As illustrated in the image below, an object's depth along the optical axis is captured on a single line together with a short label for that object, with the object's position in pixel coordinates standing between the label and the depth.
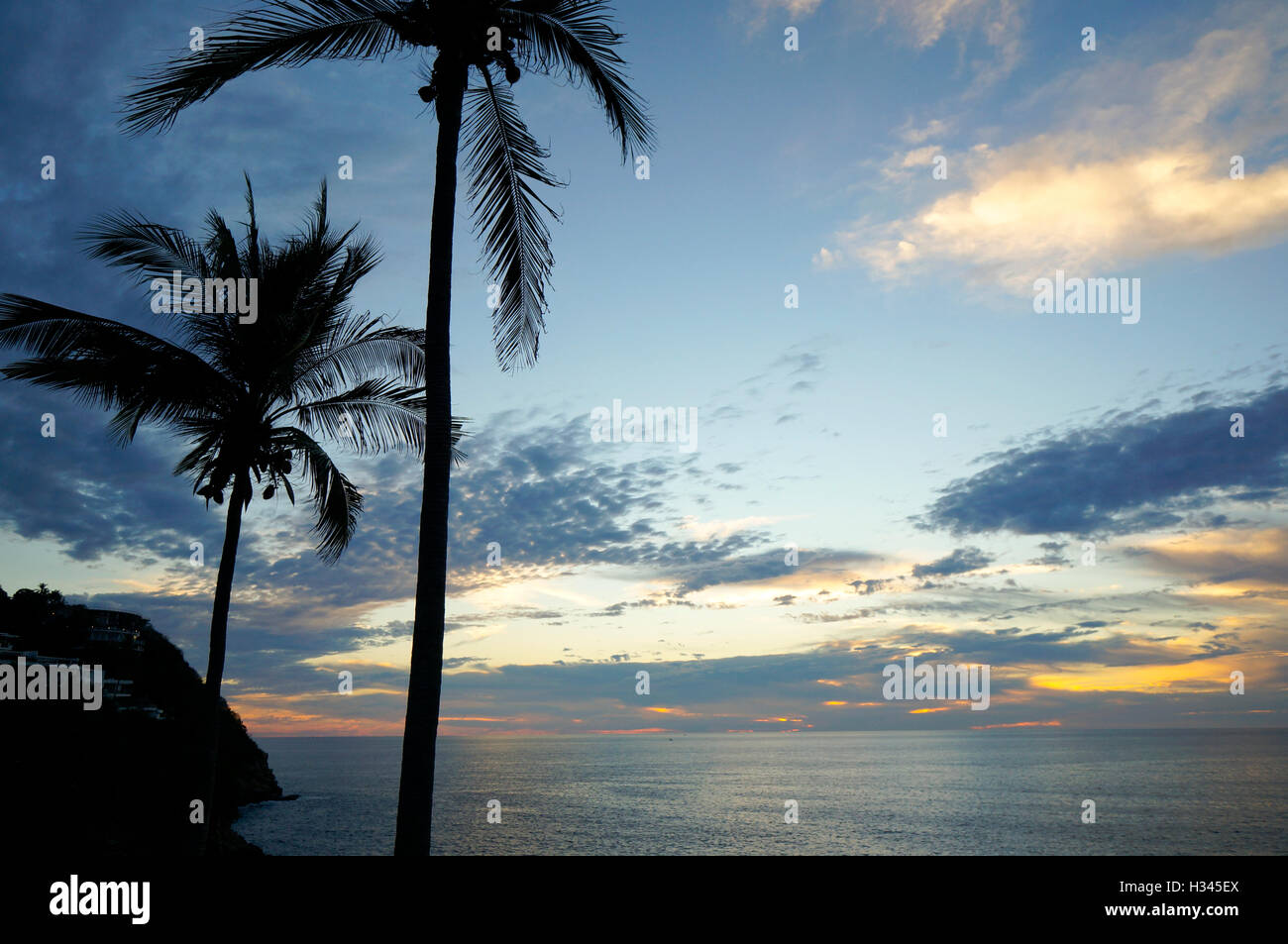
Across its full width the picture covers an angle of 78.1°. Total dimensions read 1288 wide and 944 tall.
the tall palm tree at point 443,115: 6.61
